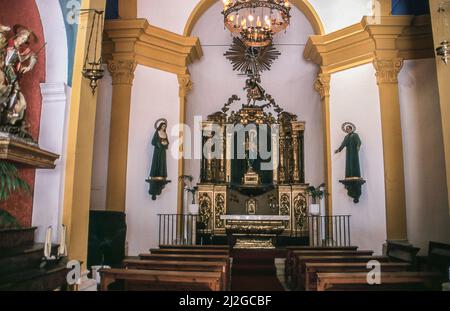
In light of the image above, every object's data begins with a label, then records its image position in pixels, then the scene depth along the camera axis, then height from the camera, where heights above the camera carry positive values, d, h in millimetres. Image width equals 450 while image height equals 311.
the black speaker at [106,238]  6195 -375
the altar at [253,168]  9430 +1190
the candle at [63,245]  4066 -315
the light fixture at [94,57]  4754 +2007
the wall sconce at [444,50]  4918 +2087
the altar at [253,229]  8539 -295
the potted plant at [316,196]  8578 +444
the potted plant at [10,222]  3754 -72
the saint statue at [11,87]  4102 +1363
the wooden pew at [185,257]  4945 -533
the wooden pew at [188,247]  6402 -515
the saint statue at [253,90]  8953 +3042
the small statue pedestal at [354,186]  8086 +642
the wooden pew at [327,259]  5070 -569
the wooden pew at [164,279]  3654 -607
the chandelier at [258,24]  6715 +3514
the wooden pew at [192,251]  5656 -524
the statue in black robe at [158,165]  8188 +1066
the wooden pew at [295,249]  6410 -546
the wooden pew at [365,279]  3779 -614
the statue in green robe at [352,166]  8117 +1038
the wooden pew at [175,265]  4312 -556
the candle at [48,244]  3885 -291
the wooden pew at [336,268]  4375 -583
